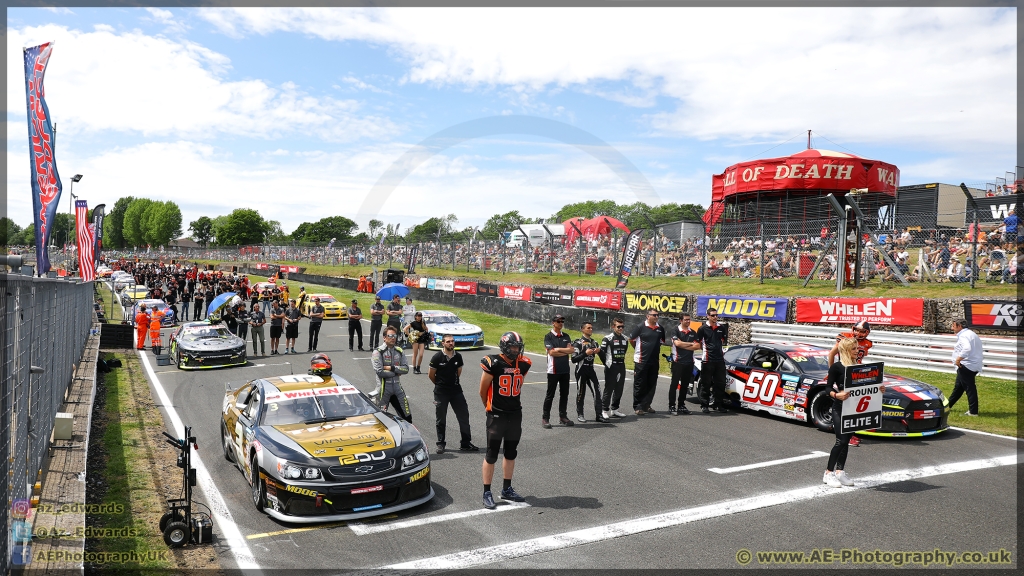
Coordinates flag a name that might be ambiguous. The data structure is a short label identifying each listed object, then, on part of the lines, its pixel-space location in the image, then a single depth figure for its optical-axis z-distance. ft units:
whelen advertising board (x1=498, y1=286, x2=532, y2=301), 92.94
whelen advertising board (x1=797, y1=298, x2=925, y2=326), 50.21
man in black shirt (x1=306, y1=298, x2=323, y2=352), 67.75
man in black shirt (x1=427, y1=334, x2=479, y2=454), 30.37
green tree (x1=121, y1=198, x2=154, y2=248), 577.43
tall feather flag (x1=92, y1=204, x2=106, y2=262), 96.54
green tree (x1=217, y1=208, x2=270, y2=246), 498.69
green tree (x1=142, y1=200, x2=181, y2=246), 535.60
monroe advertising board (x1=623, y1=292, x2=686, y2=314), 68.18
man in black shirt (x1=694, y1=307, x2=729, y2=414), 37.83
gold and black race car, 21.48
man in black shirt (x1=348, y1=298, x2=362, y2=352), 66.90
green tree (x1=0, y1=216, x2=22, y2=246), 549.13
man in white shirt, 35.76
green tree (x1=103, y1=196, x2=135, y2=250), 632.38
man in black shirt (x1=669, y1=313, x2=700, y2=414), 37.47
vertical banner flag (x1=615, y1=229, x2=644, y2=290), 83.56
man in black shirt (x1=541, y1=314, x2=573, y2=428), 34.45
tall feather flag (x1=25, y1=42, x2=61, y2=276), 39.14
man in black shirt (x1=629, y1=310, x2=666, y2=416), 37.27
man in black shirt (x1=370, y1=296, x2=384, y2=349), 65.92
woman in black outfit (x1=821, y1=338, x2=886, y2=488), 24.52
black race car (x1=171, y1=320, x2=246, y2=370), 55.77
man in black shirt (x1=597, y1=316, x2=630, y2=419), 36.55
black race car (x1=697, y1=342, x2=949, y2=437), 31.60
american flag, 61.00
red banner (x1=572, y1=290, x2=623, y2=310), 77.60
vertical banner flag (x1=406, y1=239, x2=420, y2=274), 135.88
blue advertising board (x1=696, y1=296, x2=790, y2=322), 59.36
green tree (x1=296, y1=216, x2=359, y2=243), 453.99
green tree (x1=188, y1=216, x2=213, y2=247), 644.27
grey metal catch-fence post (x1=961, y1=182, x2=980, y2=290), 52.25
